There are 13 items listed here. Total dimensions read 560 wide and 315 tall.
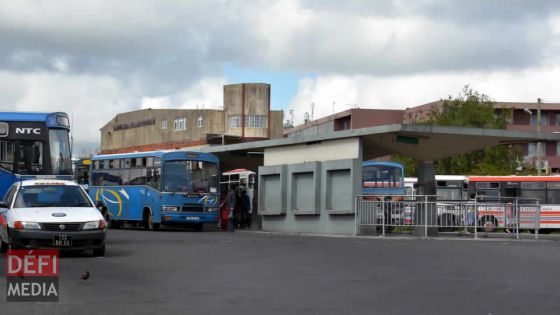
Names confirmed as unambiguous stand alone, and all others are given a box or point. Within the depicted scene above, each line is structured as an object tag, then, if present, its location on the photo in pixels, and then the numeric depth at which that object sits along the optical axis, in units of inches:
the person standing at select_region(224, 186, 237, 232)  1432.9
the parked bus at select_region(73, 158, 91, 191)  2041.1
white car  738.2
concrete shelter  1211.2
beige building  4237.2
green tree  2534.4
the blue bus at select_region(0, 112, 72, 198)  955.3
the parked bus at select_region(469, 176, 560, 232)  1644.9
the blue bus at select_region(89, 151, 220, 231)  1363.2
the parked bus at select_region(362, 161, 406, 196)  1583.4
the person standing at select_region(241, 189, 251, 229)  1509.6
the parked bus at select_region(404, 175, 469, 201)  1800.0
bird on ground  561.9
